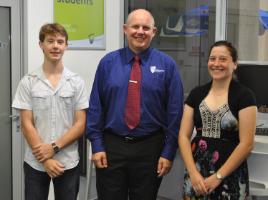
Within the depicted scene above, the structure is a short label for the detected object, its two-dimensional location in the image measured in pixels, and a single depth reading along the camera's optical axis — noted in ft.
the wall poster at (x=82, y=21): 10.90
